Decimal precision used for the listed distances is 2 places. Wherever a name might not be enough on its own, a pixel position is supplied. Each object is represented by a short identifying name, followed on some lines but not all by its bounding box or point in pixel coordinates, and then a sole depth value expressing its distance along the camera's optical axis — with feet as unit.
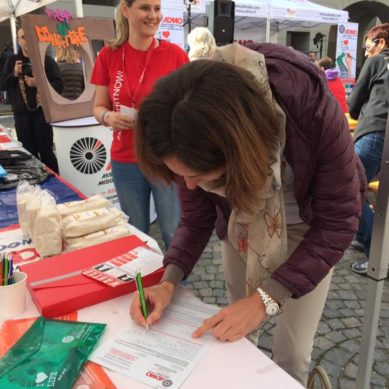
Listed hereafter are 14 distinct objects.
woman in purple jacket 2.21
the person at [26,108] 11.35
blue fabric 5.54
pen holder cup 3.06
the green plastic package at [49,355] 2.35
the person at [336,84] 14.44
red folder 3.08
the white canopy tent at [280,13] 21.35
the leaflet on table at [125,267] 3.37
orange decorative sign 9.68
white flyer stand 9.36
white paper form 2.48
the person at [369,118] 7.97
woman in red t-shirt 5.73
